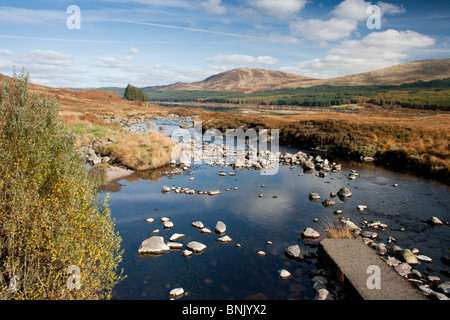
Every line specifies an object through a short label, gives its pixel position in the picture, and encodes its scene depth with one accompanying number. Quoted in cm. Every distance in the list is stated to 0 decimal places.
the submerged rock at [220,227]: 1111
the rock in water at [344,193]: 1516
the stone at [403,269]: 812
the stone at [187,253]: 938
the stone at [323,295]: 714
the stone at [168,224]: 1137
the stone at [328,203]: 1396
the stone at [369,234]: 1047
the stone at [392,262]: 852
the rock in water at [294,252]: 929
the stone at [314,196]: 1491
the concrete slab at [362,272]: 662
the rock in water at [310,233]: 1059
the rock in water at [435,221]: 1178
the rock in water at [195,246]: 966
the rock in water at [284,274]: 826
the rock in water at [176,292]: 738
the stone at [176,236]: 1032
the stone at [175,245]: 984
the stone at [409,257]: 879
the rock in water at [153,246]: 956
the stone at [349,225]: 1094
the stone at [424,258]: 898
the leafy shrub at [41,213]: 550
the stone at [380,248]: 927
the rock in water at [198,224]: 1148
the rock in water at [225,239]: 1042
